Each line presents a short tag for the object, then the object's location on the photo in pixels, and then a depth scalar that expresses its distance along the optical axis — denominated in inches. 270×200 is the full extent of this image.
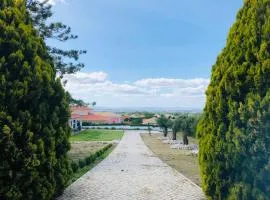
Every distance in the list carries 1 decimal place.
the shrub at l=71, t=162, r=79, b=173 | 280.2
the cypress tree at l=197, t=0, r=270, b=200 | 119.2
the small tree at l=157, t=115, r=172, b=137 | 1037.9
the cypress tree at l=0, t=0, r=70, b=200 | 141.9
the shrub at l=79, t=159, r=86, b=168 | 328.6
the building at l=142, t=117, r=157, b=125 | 1604.6
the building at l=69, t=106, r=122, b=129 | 1455.2
